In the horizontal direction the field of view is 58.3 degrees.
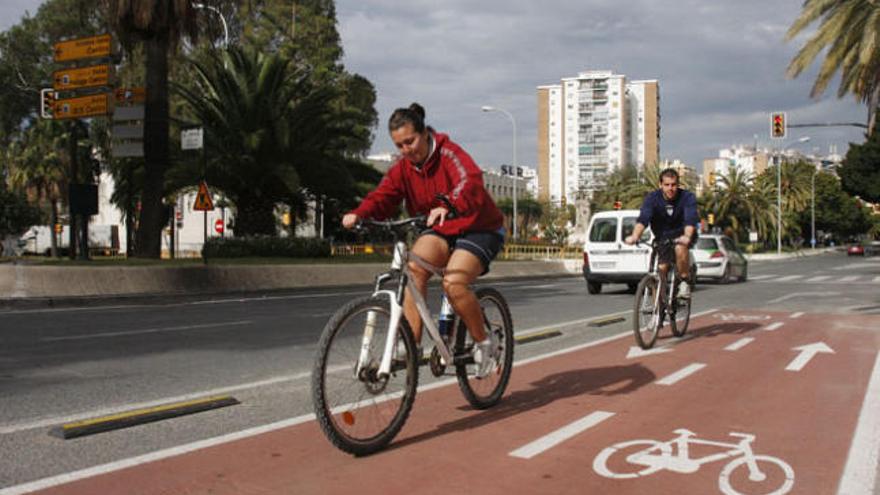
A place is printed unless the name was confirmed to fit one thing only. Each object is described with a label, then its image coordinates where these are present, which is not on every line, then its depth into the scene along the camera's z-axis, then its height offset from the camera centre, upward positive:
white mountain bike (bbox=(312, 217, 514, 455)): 3.84 -0.65
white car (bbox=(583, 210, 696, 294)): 16.89 -0.42
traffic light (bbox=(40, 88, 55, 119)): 19.30 +3.27
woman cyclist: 4.40 +0.17
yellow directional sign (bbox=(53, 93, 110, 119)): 18.50 +3.11
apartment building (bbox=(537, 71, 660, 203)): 156.50 +22.12
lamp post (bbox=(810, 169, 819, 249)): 89.22 +4.14
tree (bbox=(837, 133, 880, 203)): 32.26 +2.69
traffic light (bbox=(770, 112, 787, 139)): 29.58 +4.10
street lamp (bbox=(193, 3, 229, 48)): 20.87 +6.19
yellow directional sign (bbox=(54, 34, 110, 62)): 18.41 +4.47
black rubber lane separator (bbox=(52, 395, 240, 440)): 4.42 -1.08
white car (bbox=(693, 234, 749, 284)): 21.75 -0.66
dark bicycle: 8.11 -0.74
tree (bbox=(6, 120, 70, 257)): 47.28 +4.91
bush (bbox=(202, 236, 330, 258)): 26.67 -0.37
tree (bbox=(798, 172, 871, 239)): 100.00 +3.41
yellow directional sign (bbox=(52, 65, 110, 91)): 18.38 +3.79
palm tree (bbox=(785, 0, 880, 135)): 15.59 +3.88
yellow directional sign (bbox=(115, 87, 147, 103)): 20.77 +3.75
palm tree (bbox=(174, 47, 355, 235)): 25.06 +3.34
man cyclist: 8.62 +0.22
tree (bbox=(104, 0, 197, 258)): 20.30 +3.91
